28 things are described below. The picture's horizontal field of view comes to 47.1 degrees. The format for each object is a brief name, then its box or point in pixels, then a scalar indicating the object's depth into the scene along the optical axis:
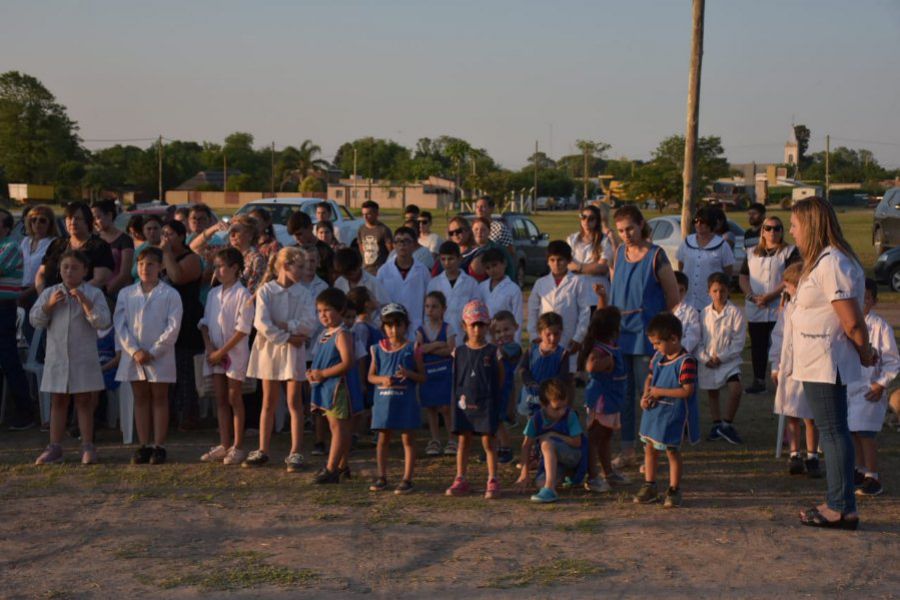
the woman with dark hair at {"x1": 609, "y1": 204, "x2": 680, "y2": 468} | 7.79
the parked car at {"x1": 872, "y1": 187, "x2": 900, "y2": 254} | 25.05
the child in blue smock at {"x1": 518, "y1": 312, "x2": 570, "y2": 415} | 7.60
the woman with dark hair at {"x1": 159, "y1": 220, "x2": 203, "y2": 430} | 8.78
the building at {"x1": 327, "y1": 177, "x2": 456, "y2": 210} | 102.31
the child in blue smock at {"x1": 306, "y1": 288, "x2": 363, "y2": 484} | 7.59
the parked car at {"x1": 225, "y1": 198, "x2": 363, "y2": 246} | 23.32
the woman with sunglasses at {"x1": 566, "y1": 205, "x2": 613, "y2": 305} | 8.63
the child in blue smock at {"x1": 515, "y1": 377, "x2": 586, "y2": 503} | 7.18
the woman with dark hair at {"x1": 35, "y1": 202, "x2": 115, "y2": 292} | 8.99
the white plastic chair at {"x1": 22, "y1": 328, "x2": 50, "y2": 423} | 9.51
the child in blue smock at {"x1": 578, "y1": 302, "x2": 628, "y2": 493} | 7.43
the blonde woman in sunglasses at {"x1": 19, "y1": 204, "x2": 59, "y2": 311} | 9.48
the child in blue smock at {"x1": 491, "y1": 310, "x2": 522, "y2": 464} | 7.65
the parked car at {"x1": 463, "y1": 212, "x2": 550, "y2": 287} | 23.94
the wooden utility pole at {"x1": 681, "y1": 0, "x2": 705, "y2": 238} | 15.98
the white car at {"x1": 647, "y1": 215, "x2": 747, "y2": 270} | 21.03
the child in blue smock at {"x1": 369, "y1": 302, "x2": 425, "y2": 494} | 7.40
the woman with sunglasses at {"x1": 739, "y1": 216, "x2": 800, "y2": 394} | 10.01
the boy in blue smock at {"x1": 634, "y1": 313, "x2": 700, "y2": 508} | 6.90
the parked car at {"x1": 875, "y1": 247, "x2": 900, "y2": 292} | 21.69
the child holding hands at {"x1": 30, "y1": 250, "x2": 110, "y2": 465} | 8.13
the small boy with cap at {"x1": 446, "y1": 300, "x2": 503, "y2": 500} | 7.24
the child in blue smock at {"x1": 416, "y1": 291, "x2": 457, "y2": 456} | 7.87
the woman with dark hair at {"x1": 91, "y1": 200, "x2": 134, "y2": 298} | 9.33
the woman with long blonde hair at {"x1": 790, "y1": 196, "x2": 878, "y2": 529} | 6.16
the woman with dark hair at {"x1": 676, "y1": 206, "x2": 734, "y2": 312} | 10.31
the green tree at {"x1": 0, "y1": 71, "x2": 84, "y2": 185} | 93.00
